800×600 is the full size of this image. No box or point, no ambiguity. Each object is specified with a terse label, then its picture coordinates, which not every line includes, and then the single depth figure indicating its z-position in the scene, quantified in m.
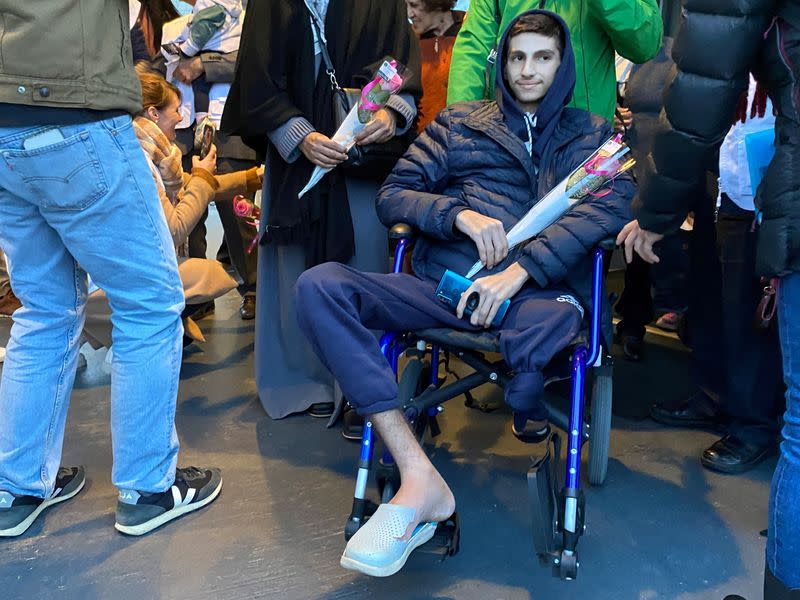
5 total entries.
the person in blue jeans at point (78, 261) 1.56
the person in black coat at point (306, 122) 2.34
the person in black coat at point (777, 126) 1.23
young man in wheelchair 1.68
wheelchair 1.61
